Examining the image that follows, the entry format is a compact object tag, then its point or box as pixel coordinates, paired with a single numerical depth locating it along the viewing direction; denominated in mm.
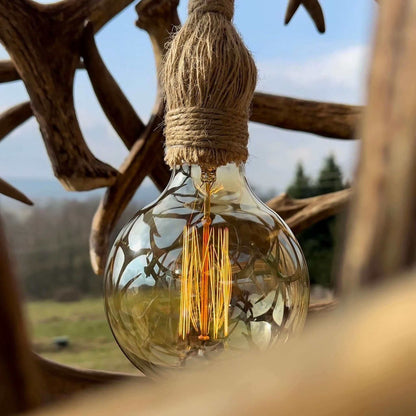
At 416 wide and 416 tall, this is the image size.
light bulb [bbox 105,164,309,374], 457
